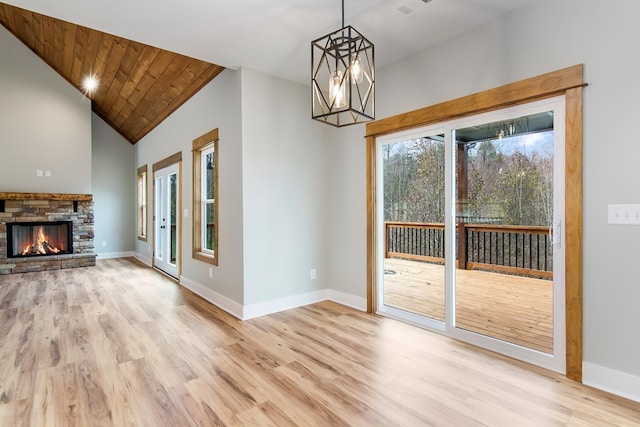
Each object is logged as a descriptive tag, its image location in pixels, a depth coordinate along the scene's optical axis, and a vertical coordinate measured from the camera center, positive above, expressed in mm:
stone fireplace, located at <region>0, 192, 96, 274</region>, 6184 -427
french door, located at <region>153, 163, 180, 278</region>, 5621 -110
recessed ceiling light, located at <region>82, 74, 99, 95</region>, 6034 +2417
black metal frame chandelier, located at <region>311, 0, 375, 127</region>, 1677 +683
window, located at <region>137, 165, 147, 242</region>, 7551 +165
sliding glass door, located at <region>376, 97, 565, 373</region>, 2502 -190
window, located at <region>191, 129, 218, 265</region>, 4586 +151
